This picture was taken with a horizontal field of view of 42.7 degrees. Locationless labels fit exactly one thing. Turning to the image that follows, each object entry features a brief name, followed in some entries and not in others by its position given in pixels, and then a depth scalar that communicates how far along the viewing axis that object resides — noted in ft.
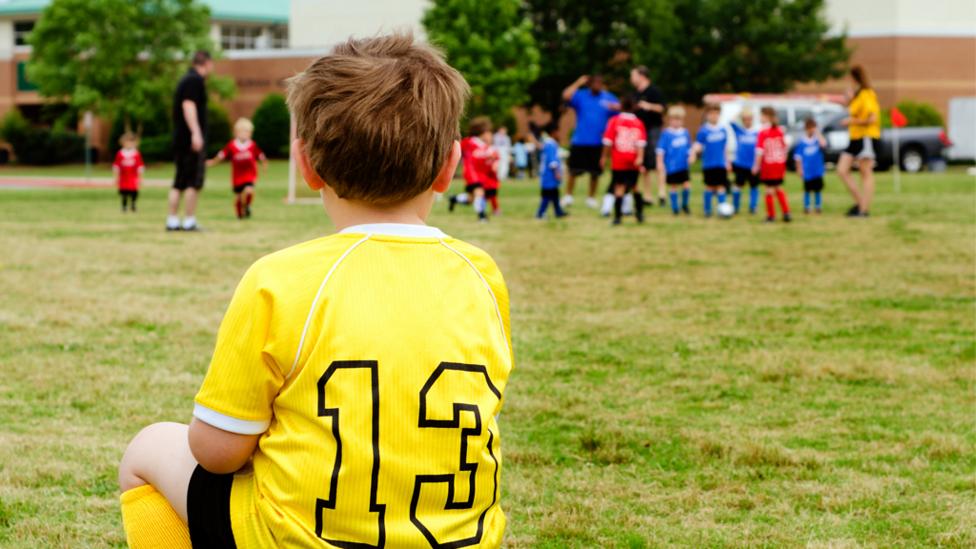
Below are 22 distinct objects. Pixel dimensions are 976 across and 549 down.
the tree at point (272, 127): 181.57
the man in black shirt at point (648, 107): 54.65
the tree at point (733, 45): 160.45
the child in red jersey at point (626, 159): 49.16
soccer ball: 52.70
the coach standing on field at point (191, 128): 42.75
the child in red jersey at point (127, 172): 61.46
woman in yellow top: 50.62
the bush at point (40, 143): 179.83
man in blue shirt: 54.95
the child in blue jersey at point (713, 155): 54.70
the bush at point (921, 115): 155.33
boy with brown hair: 6.85
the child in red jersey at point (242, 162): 54.65
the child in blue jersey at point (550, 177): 52.03
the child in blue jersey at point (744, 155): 58.37
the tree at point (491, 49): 159.02
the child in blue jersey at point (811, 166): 57.31
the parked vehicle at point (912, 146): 117.70
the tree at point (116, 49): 175.11
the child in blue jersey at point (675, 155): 55.98
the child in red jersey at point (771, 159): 51.31
